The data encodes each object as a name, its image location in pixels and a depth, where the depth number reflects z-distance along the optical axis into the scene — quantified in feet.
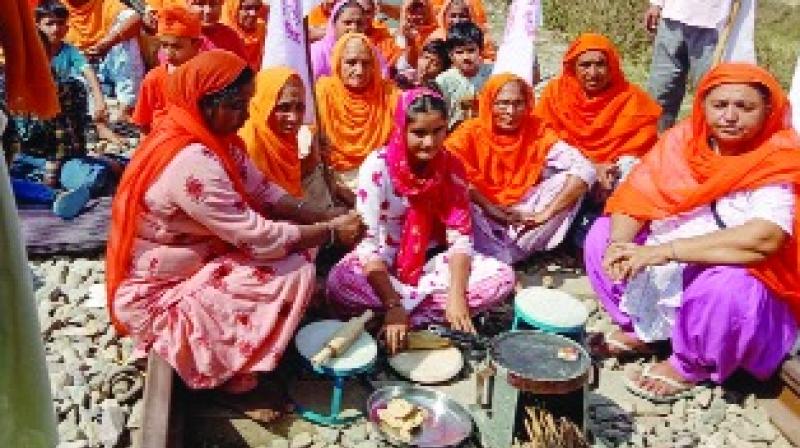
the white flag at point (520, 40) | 21.15
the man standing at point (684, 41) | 21.68
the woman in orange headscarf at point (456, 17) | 27.45
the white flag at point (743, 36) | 21.54
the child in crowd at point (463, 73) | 23.04
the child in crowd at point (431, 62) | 24.62
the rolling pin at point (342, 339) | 13.25
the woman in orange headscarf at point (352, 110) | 20.44
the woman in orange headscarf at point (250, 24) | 25.88
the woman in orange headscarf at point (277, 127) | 16.21
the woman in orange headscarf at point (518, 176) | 18.66
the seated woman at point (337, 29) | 24.12
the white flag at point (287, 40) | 18.42
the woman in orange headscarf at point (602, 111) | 20.13
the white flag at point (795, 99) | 18.45
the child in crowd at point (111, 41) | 26.02
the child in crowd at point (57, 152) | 19.89
